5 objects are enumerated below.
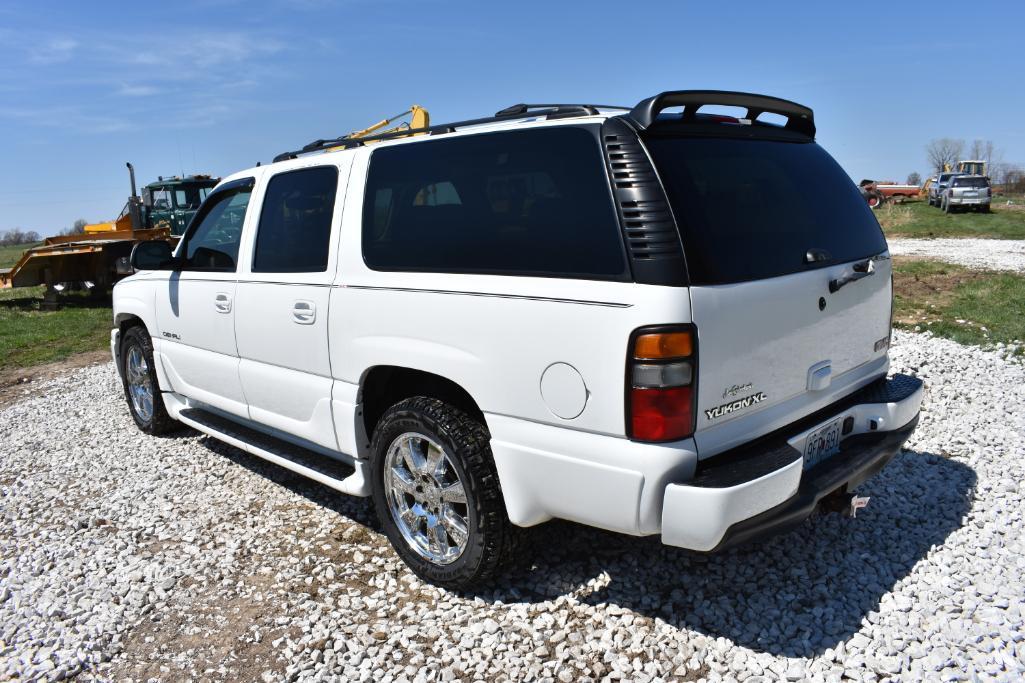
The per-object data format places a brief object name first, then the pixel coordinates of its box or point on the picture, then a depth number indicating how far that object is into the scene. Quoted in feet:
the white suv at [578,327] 8.16
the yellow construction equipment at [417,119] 42.27
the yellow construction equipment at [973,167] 135.85
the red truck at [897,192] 124.57
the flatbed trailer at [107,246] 46.06
